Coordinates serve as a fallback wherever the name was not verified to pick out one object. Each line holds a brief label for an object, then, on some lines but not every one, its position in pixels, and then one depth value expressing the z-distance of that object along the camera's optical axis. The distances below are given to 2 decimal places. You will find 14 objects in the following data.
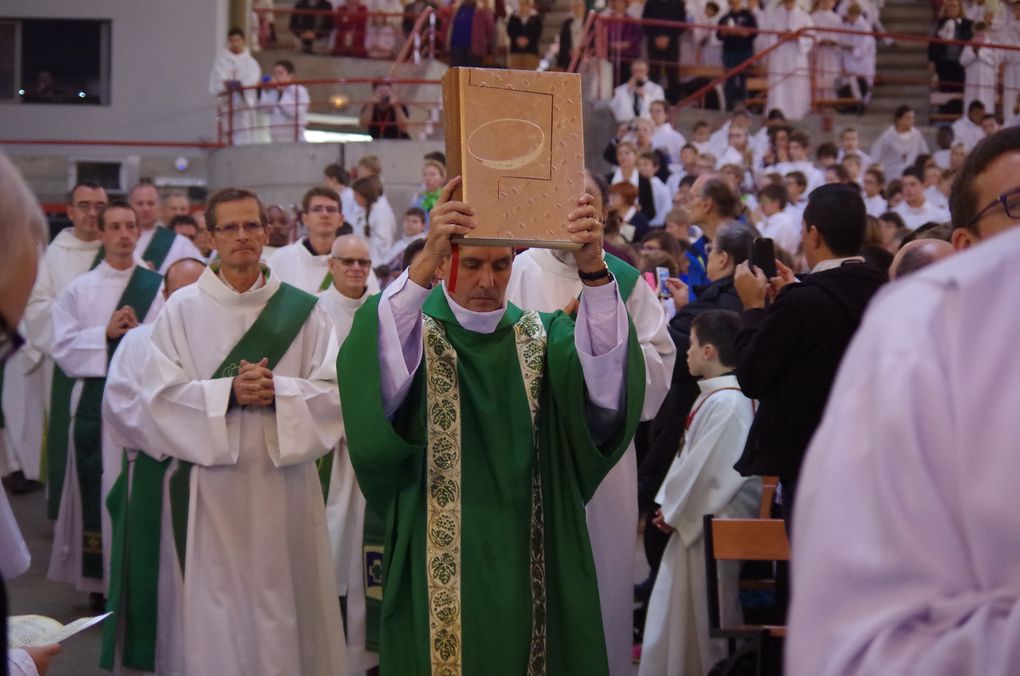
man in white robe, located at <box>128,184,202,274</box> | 9.74
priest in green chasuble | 4.06
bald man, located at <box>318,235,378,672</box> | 6.26
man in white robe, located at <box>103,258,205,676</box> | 5.58
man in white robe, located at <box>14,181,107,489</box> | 9.84
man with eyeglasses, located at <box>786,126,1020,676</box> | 1.41
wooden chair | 4.81
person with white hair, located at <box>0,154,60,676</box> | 1.90
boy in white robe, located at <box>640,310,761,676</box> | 5.82
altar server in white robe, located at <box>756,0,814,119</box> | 18.20
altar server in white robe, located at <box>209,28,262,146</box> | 19.42
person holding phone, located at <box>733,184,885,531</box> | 4.46
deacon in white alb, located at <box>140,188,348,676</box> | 5.26
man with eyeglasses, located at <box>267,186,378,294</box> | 9.17
